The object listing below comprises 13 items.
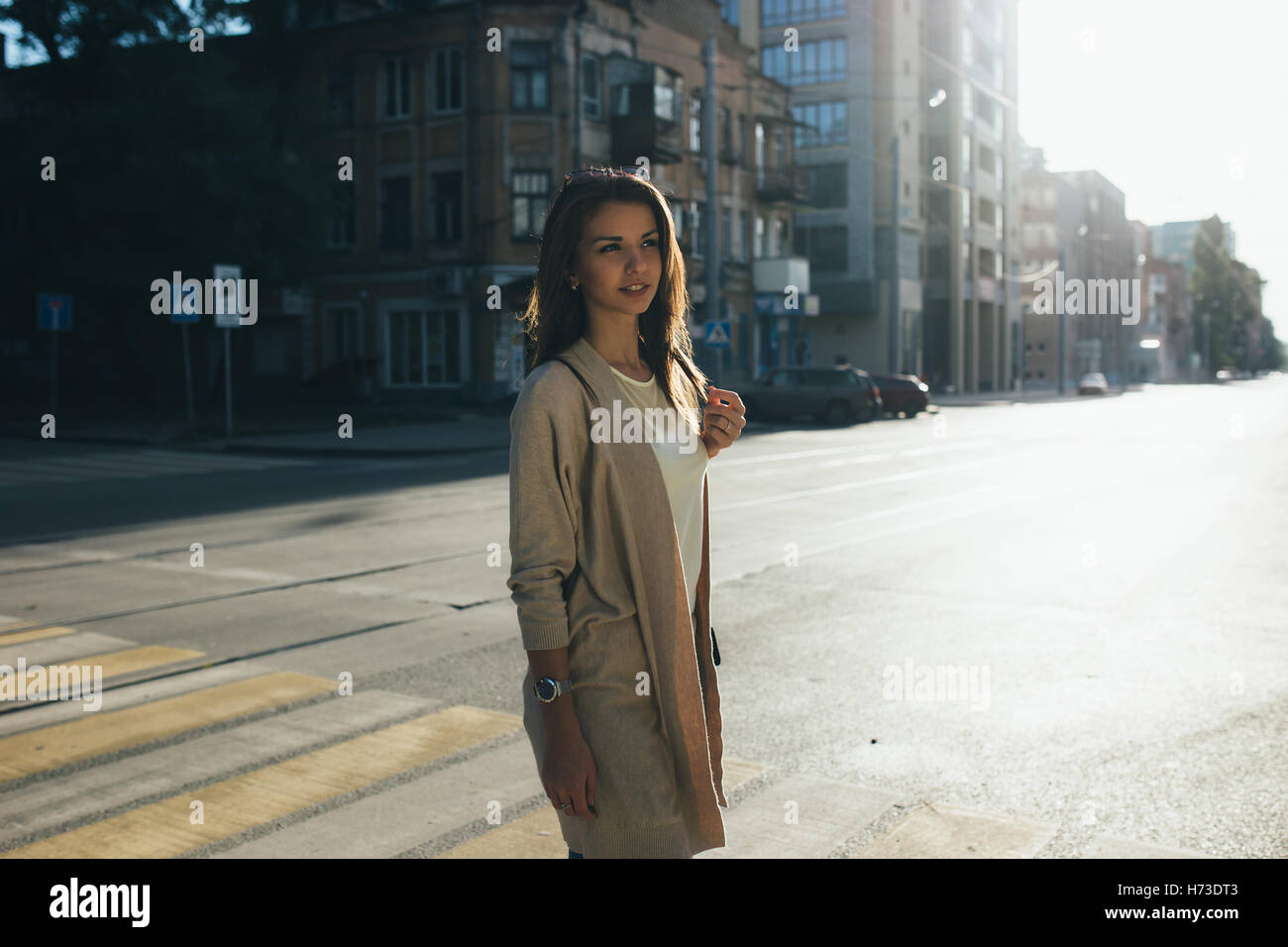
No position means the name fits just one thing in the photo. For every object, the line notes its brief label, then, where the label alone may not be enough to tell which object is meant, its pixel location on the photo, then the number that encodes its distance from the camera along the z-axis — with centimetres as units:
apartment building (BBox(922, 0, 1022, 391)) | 6544
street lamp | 4375
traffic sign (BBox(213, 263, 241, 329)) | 2166
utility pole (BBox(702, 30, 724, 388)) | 3075
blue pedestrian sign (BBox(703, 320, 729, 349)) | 3039
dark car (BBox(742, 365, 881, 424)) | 3372
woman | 234
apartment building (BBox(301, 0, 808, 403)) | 3425
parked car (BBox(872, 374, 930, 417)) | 3872
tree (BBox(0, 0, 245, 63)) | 3108
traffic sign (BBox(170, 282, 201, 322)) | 2361
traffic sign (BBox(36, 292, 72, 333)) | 2438
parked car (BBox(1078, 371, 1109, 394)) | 6825
